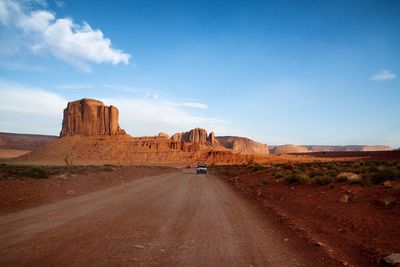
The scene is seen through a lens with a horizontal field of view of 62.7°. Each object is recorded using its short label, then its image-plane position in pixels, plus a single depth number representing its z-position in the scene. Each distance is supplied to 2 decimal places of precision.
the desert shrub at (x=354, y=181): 15.01
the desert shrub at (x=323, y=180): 16.73
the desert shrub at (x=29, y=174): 20.51
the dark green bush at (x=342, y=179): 16.54
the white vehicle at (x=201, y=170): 49.17
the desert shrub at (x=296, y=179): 19.03
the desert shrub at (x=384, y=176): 14.59
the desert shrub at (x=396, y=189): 11.41
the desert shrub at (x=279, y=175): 24.59
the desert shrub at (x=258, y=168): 39.80
